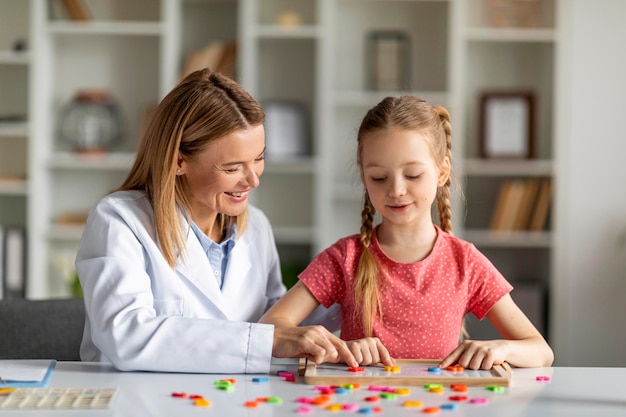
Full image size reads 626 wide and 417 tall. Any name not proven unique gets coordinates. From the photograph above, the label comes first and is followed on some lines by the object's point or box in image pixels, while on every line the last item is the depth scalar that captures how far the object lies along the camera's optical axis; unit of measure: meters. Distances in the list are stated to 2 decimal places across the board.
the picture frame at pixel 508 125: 4.42
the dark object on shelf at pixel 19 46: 4.44
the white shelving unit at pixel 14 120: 4.40
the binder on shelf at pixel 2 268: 4.35
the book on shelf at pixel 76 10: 4.38
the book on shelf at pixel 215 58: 4.37
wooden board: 1.46
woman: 1.57
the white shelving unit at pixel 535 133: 4.34
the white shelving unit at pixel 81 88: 4.44
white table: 1.31
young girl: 1.71
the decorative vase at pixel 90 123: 4.47
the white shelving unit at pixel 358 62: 4.52
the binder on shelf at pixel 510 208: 4.36
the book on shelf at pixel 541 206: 4.34
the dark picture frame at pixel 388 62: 4.44
